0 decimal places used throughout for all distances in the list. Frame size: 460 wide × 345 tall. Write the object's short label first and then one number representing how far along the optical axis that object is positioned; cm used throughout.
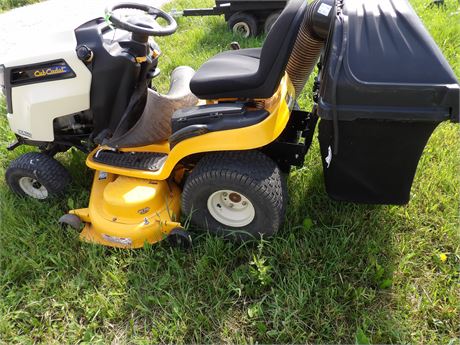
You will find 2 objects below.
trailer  398
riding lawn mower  137
